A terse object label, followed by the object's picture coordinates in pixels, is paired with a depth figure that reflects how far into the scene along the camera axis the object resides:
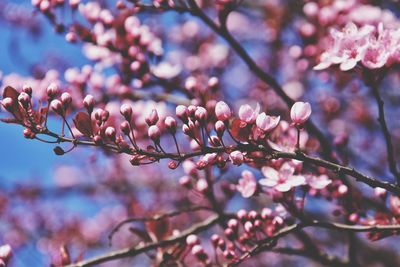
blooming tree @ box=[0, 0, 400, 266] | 1.63
